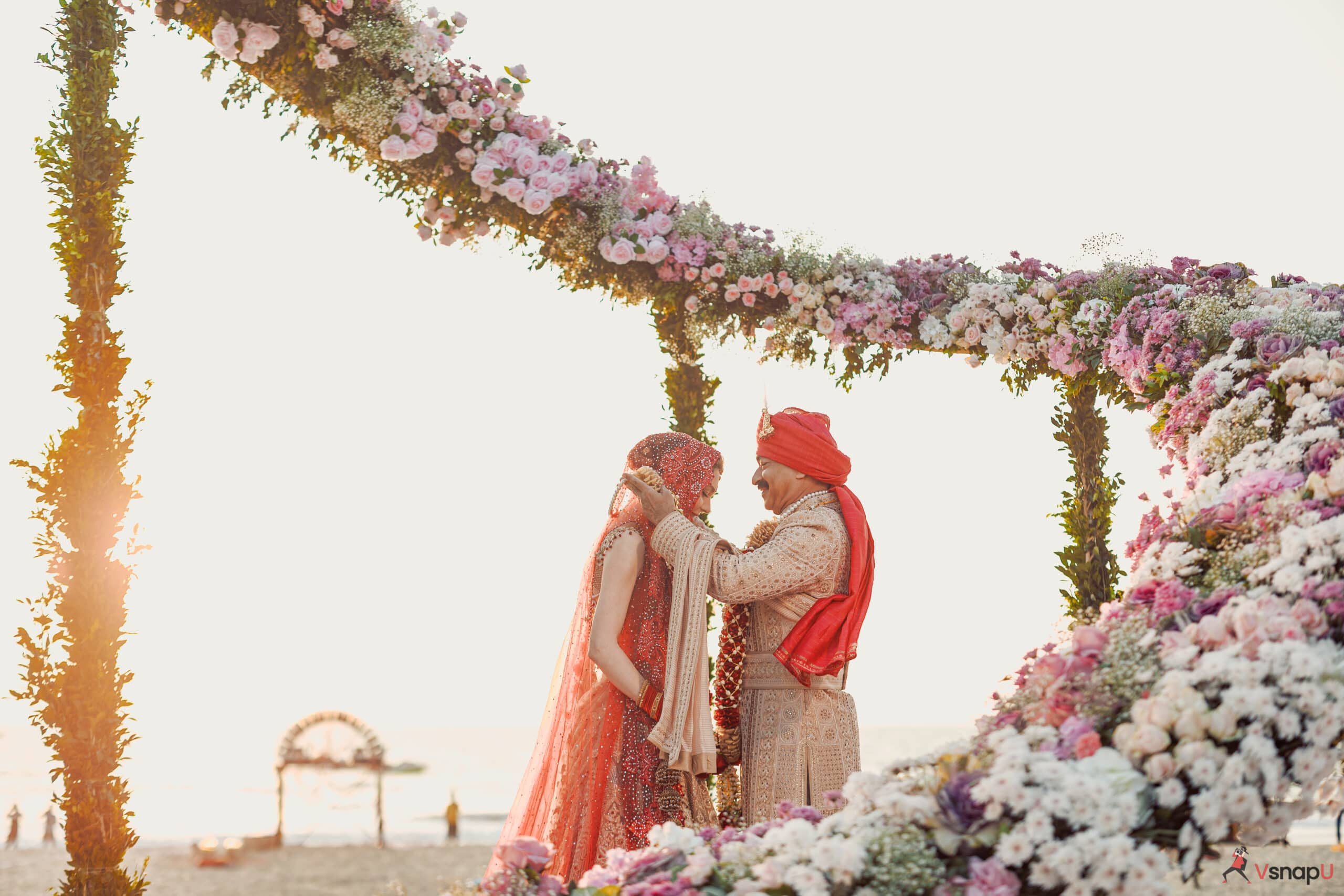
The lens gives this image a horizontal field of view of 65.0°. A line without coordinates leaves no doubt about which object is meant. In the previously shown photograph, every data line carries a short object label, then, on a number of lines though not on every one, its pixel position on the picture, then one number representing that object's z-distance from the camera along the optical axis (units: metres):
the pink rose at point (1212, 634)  2.80
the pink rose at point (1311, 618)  2.77
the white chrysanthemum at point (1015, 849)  2.40
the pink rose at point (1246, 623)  2.76
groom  4.19
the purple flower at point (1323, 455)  3.42
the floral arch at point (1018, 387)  2.54
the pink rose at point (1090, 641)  2.95
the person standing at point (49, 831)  21.62
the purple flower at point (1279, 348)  4.19
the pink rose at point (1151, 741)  2.57
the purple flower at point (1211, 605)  3.02
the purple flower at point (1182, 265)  5.31
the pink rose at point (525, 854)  2.75
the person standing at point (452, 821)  24.03
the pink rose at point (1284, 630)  2.73
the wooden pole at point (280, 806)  19.98
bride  4.07
